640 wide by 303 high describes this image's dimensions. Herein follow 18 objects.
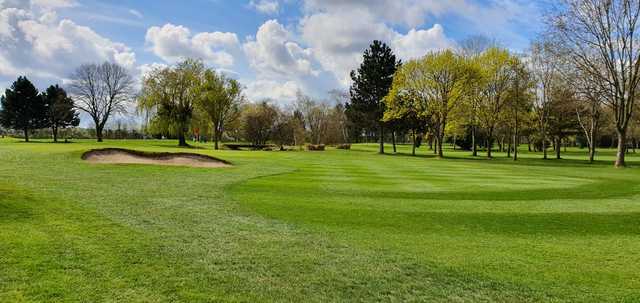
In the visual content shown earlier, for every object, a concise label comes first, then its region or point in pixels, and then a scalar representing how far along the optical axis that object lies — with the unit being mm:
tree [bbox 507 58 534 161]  48406
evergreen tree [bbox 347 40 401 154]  58344
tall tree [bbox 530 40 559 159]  47500
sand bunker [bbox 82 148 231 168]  23656
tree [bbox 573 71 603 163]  35781
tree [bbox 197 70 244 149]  57844
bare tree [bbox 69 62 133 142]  68125
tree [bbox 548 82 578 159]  43475
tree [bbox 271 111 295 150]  74938
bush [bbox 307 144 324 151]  62528
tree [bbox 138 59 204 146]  57906
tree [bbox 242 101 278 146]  71750
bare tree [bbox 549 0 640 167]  33219
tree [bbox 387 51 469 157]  47844
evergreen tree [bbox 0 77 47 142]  65750
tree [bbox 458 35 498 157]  47781
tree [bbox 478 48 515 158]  48906
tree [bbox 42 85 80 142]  67562
